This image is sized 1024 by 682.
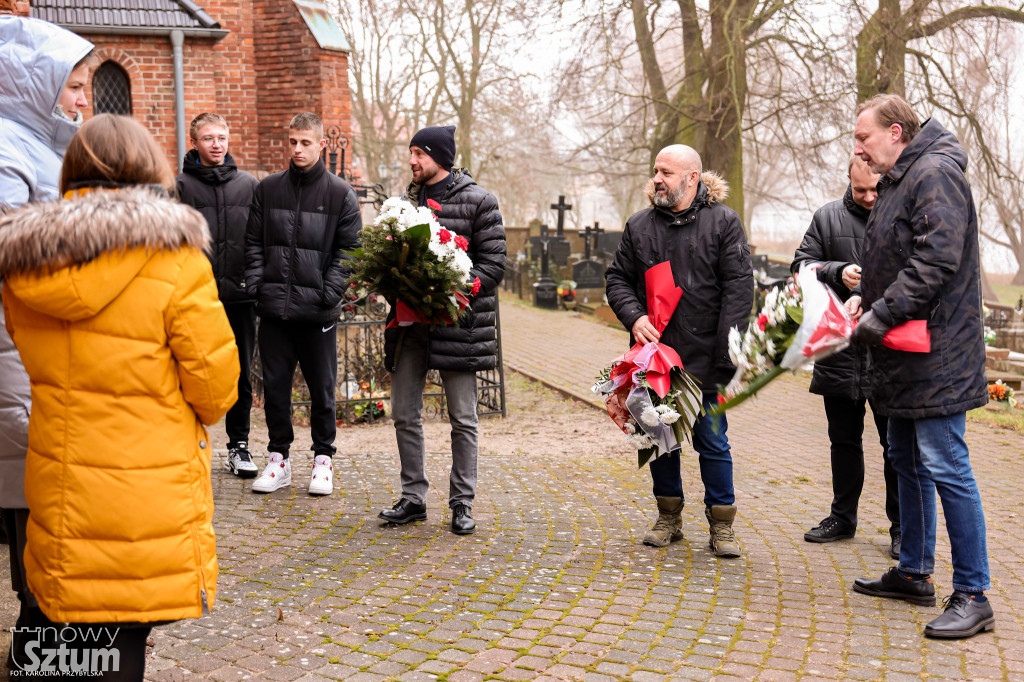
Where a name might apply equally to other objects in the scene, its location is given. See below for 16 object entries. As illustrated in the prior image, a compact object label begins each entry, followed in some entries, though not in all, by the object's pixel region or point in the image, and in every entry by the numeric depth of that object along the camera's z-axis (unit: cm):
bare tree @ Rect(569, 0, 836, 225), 1436
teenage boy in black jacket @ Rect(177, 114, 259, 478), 646
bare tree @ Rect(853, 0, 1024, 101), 1410
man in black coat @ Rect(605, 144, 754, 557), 513
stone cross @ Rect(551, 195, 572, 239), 2330
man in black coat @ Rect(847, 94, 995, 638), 414
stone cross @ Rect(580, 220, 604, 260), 2270
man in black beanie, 552
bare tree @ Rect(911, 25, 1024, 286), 1487
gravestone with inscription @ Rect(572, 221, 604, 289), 2152
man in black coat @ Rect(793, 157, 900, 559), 524
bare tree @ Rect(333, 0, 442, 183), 2905
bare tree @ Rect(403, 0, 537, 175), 2773
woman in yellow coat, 277
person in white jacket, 343
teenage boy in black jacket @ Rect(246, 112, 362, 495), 602
